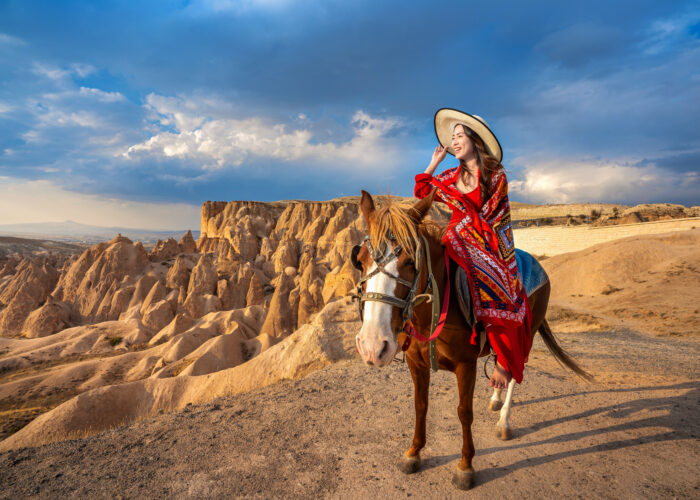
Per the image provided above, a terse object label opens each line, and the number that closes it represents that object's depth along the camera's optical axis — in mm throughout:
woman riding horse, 2953
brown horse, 2166
